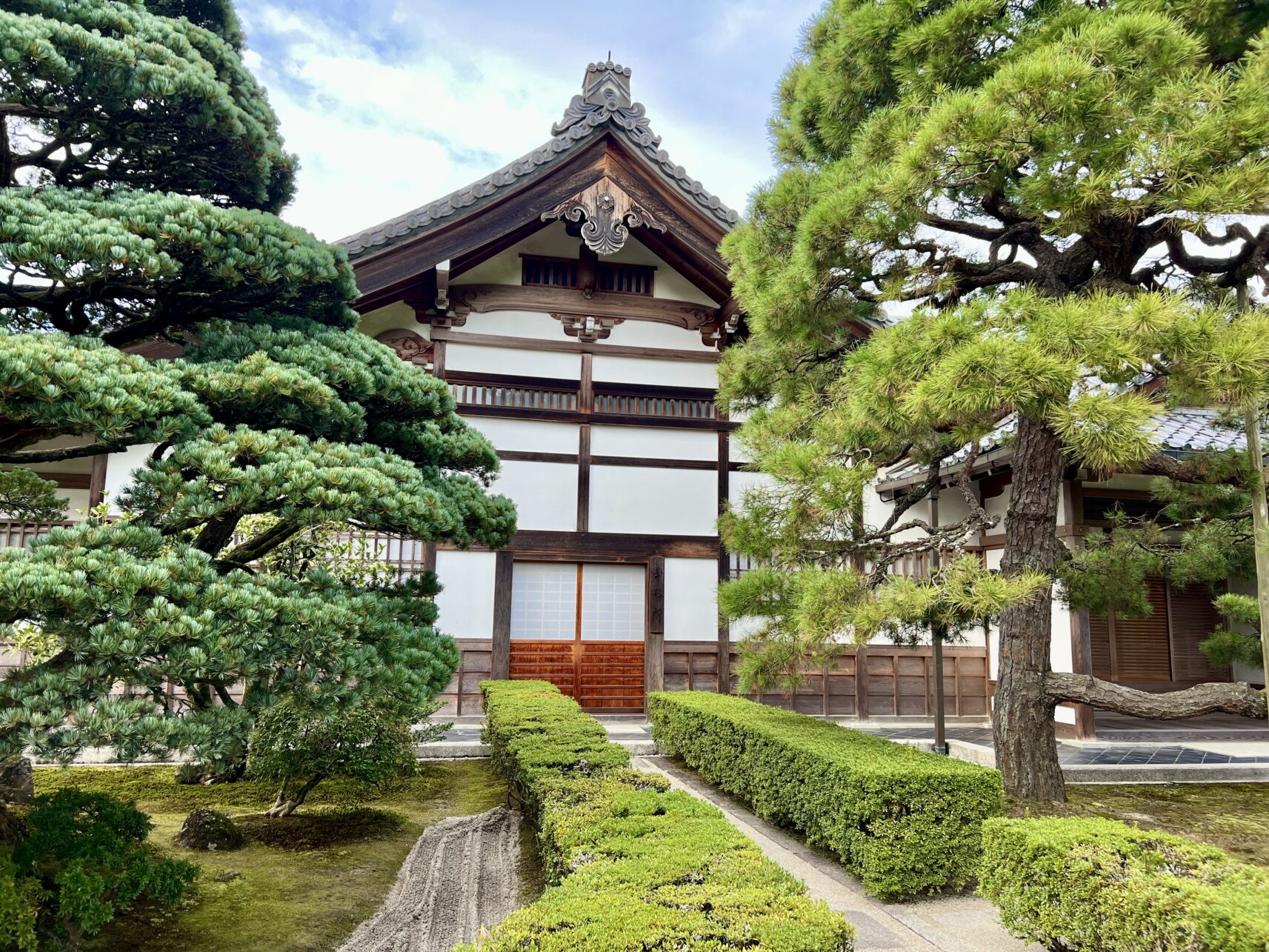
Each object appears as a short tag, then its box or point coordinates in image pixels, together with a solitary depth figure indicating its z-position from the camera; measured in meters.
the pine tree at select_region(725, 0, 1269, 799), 4.16
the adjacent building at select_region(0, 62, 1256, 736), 10.01
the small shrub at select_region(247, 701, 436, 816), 5.50
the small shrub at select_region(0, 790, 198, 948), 3.38
